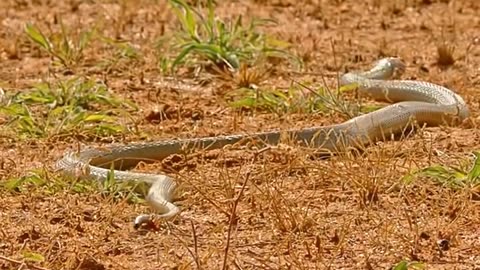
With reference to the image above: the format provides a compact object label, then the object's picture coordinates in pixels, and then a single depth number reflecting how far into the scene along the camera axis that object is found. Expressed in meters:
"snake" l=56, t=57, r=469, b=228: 11.25
